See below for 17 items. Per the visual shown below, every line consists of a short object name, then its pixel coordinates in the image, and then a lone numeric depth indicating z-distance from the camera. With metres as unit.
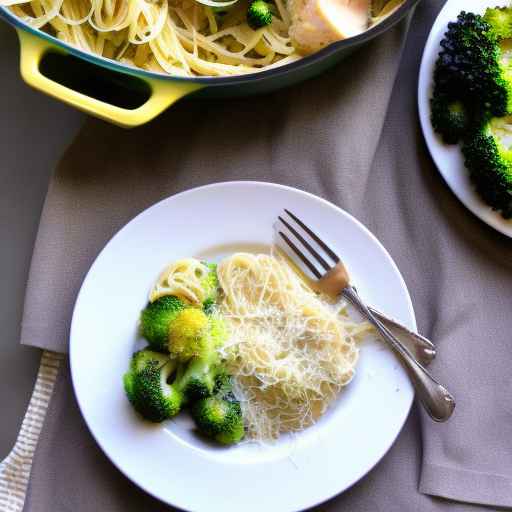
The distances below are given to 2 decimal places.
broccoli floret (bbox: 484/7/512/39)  0.73
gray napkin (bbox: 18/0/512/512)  0.72
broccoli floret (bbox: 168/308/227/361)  0.68
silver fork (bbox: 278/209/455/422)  0.70
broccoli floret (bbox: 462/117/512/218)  0.71
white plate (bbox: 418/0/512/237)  0.73
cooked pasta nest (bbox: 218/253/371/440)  0.70
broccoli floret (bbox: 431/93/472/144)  0.72
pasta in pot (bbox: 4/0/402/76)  0.70
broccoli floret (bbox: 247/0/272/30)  0.69
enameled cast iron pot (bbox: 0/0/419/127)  0.65
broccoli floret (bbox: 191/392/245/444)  0.68
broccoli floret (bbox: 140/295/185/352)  0.69
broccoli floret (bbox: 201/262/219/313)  0.71
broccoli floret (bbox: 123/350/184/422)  0.67
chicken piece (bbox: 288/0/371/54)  0.67
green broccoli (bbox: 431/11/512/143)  0.72
